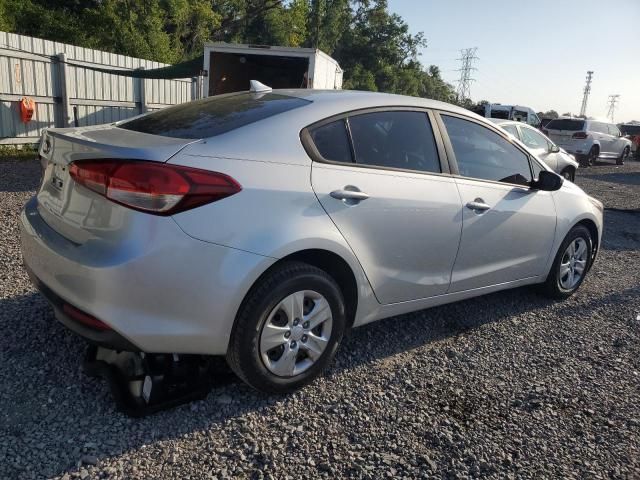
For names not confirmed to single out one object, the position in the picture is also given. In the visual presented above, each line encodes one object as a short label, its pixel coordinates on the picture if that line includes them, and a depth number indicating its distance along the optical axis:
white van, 21.12
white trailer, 10.46
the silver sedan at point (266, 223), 2.38
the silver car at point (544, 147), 10.30
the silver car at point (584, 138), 19.47
